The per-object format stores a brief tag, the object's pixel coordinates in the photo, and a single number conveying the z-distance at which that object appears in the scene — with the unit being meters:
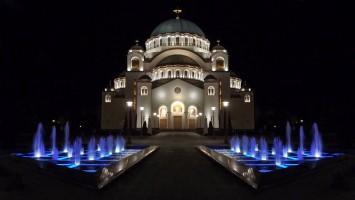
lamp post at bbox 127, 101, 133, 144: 21.32
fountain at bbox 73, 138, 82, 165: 11.16
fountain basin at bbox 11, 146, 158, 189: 7.36
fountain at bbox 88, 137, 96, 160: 13.22
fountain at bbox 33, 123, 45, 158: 14.26
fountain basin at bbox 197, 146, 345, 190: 7.39
